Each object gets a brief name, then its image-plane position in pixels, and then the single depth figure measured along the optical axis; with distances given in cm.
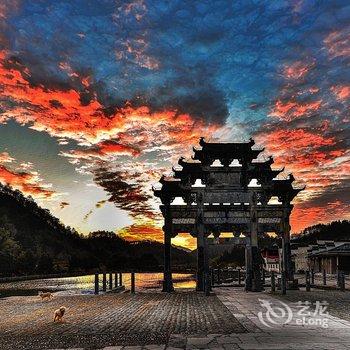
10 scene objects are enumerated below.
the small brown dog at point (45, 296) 2294
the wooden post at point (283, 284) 2202
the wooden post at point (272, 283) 2309
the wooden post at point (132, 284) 2784
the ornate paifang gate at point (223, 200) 2523
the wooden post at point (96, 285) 2666
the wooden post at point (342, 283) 2580
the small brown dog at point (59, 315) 1326
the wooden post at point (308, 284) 2559
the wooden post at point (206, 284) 2235
